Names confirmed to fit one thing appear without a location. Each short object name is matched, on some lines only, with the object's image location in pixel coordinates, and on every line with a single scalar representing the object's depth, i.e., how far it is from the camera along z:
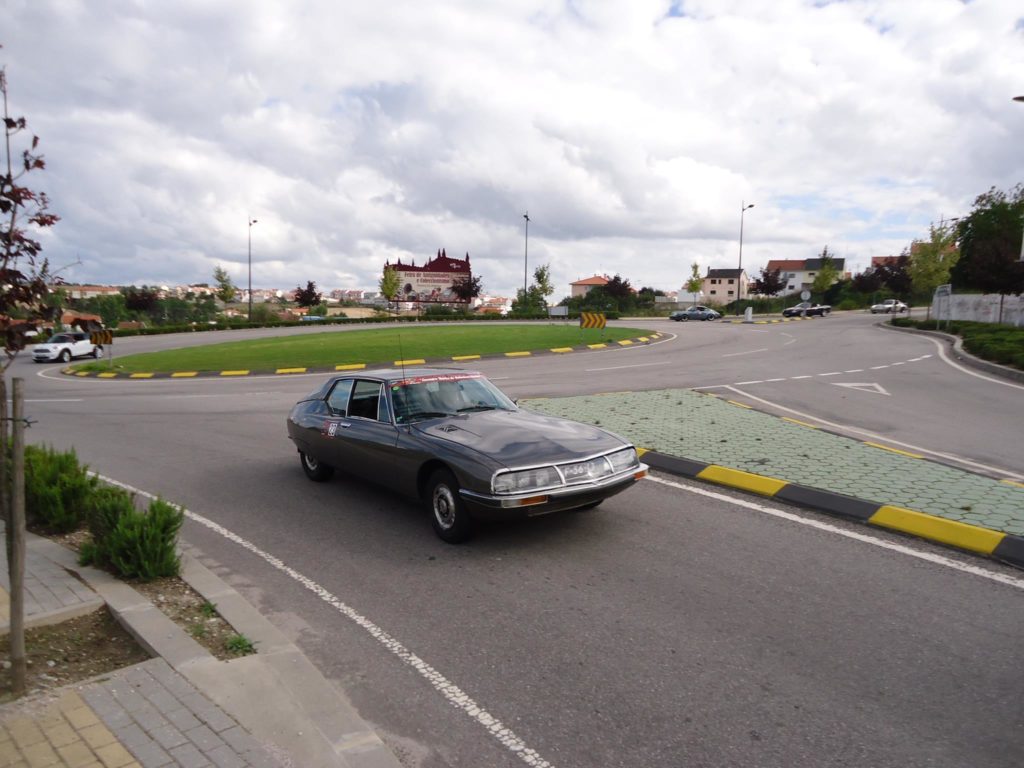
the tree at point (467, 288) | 81.56
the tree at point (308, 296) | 86.38
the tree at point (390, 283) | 85.44
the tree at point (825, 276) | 76.38
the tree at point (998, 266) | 32.75
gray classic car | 5.43
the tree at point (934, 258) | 42.38
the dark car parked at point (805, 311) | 61.31
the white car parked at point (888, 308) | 66.03
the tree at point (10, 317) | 3.32
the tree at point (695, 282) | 104.88
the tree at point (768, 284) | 76.19
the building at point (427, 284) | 83.81
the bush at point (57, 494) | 6.00
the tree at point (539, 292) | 76.75
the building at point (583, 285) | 153.43
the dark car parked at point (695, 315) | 60.62
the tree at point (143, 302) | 65.44
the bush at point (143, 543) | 4.88
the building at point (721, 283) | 144.25
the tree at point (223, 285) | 86.69
